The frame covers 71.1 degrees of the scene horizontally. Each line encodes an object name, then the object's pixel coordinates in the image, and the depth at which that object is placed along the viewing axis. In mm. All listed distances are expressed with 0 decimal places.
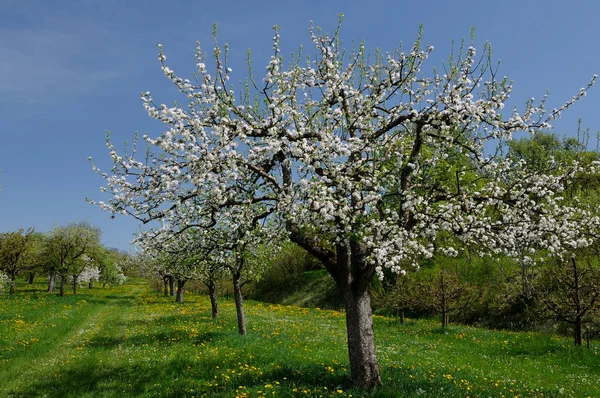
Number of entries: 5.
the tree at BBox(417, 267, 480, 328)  24000
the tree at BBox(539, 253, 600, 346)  17391
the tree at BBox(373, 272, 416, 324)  26219
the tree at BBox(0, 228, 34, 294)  61469
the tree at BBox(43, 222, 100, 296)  52656
